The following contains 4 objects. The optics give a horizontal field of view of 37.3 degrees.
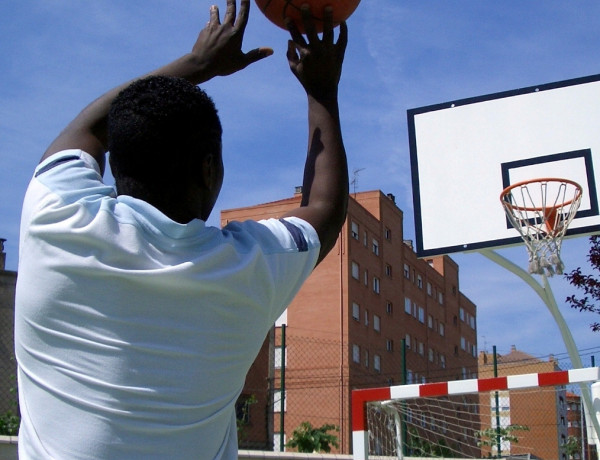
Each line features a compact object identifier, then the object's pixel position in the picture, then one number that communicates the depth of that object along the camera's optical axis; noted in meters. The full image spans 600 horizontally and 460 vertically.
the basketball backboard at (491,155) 9.48
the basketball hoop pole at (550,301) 8.79
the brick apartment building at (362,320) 39.75
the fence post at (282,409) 13.42
